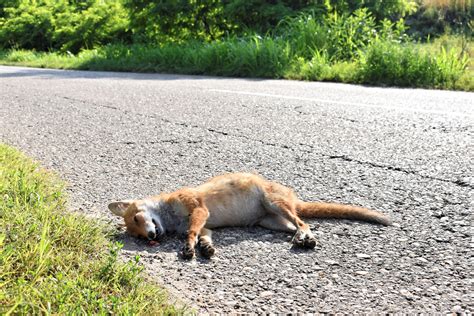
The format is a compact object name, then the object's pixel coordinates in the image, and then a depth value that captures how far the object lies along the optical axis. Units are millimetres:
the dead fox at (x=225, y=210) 3234
